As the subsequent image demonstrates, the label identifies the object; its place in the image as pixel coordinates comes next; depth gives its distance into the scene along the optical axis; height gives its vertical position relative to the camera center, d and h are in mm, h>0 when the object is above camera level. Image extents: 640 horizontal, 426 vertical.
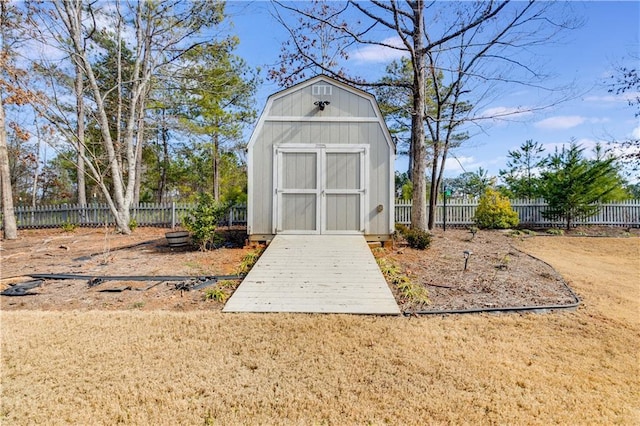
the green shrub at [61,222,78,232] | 12305 -518
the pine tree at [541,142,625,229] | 11352 +1073
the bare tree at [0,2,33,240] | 10133 +4354
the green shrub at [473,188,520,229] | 11742 -67
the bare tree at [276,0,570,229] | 8133 +5271
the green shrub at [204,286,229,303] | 4586 -1254
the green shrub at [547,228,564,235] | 11286 -732
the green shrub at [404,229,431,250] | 7531 -659
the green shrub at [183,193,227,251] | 7387 -177
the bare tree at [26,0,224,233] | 11008 +7293
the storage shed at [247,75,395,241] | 7566 +1187
